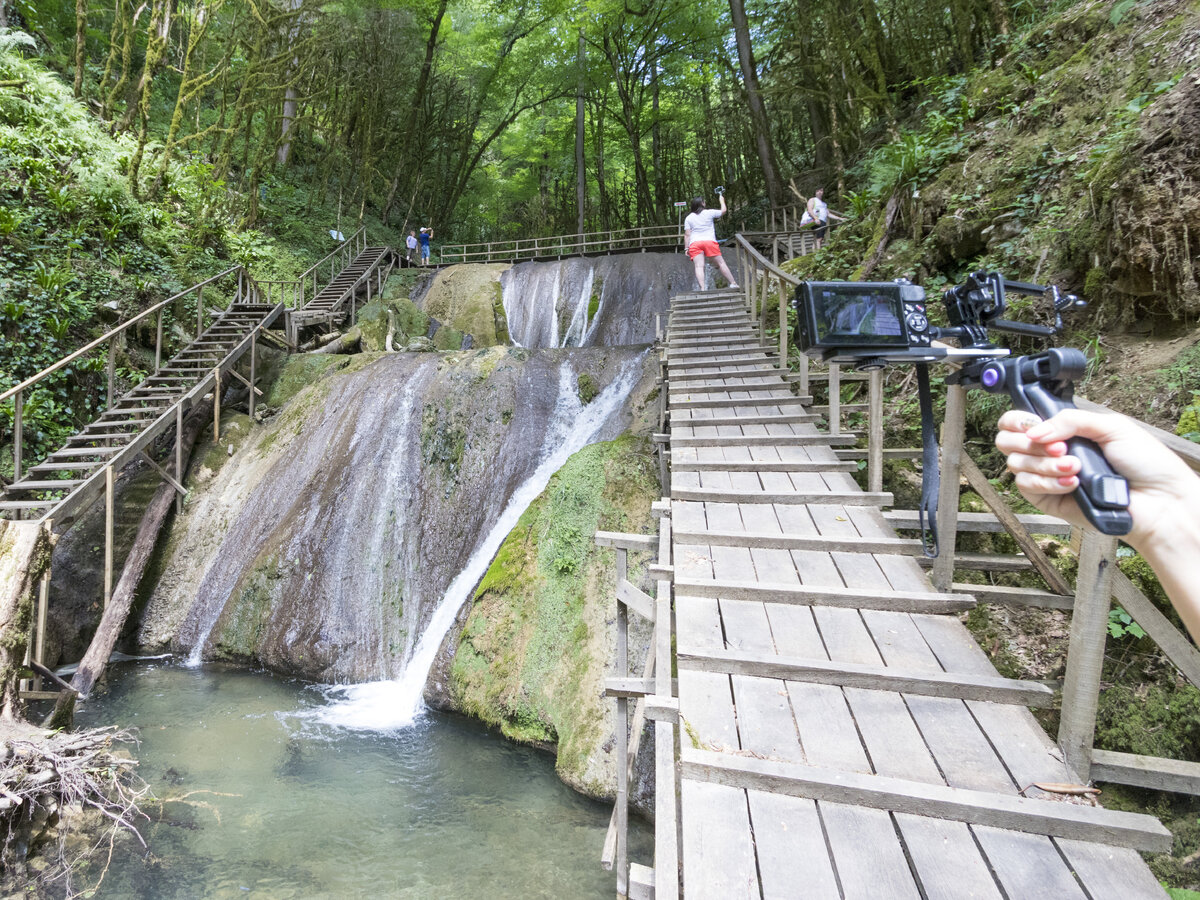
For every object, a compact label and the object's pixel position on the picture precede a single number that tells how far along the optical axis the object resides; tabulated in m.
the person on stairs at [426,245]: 18.66
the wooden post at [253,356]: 9.95
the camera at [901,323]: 1.53
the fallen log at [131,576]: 6.52
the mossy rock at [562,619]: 5.02
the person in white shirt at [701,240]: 8.62
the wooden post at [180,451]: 8.30
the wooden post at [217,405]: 9.15
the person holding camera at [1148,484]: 0.92
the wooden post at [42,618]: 5.91
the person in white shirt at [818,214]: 10.87
